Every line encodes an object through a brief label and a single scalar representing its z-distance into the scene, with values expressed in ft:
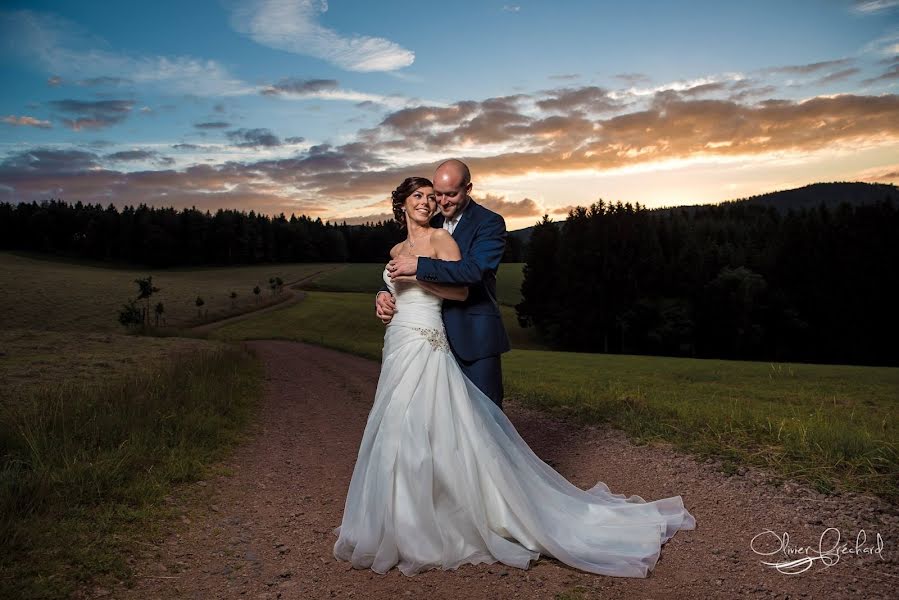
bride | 14.66
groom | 15.78
